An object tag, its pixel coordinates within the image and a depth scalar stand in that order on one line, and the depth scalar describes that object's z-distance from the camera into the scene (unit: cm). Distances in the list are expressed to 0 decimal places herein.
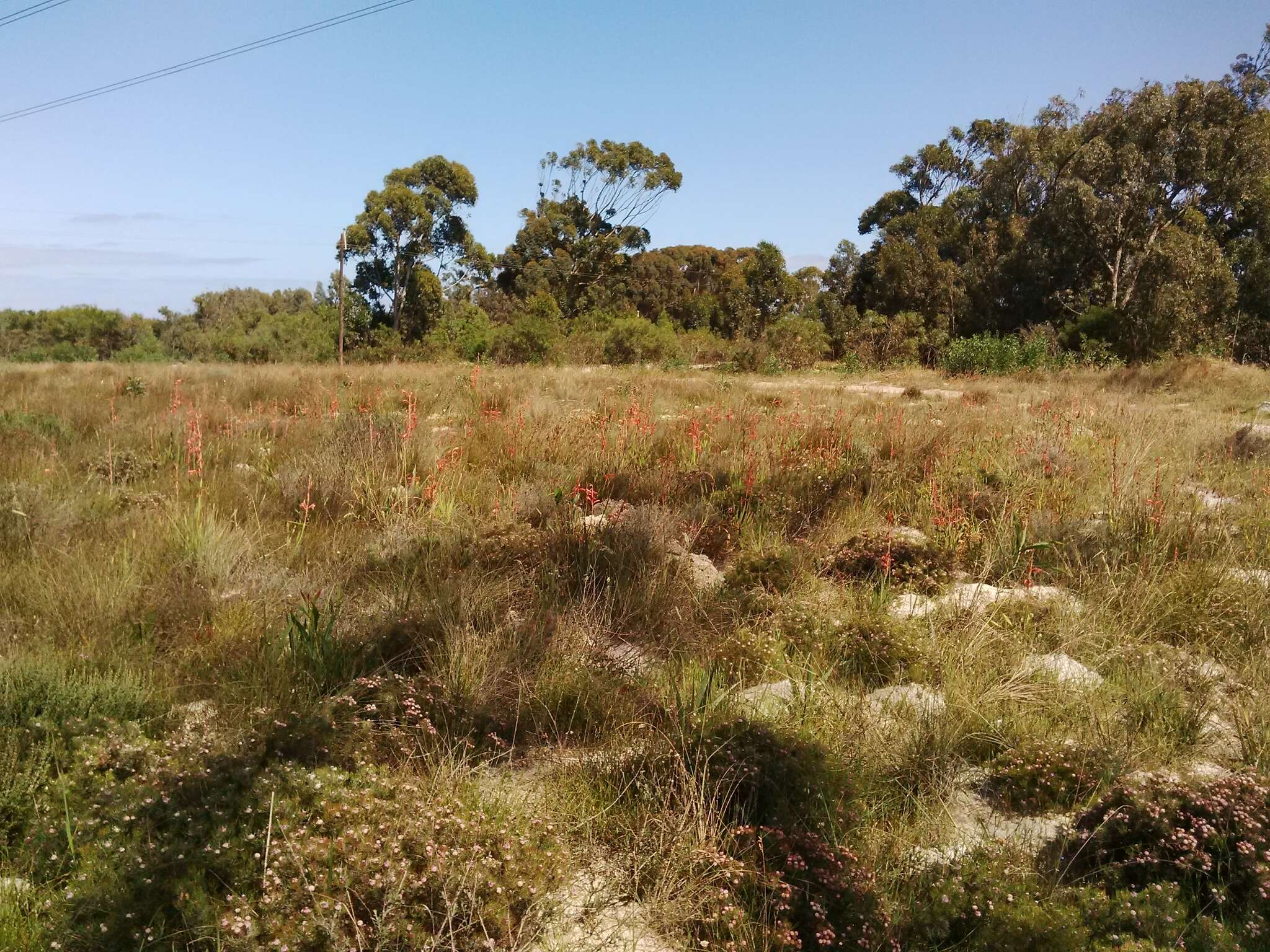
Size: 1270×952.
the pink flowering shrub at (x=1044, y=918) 190
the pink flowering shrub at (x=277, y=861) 186
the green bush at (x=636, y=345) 2309
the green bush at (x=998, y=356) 1906
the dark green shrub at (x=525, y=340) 2220
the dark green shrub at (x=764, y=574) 412
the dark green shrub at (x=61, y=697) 264
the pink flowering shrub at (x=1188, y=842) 212
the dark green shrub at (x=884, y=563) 425
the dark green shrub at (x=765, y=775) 236
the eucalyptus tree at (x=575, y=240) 3931
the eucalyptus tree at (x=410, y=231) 3303
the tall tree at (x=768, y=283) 3759
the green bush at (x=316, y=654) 299
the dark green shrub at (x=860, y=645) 332
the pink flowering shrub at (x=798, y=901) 196
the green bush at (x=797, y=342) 2225
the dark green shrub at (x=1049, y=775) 253
